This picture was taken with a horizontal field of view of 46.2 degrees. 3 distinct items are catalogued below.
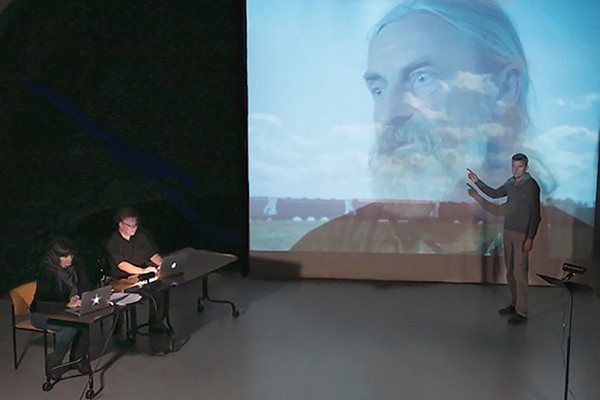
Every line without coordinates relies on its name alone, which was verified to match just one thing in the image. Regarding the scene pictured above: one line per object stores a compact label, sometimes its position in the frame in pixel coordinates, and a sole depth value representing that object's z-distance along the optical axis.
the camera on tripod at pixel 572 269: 4.20
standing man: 5.50
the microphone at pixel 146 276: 4.78
